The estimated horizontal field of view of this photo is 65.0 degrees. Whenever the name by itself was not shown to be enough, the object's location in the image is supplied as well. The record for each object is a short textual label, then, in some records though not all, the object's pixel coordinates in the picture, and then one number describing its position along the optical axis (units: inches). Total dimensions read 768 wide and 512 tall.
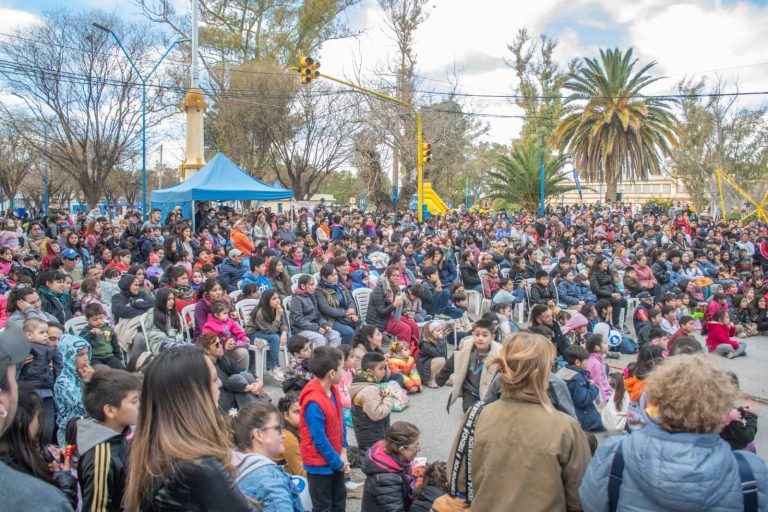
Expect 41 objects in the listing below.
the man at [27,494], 59.1
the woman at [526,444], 95.4
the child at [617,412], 230.5
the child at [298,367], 211.5
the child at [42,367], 202.1
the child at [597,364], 264.7
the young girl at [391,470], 159.0
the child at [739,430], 140.4
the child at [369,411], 210.1
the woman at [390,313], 340.2
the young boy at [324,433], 155.9
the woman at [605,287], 454.6
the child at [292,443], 177.2
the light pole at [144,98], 903.1
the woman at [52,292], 291.6
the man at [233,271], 417.4
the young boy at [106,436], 103.2
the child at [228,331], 265.7
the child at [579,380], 239.5
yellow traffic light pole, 629.2
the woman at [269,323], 307.3
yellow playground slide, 1007.0
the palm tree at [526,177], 1130.0
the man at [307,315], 318.0
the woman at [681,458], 81.8
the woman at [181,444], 78.3
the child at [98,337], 247.8
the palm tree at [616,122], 1189.7
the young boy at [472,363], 204.5
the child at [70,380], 197.5
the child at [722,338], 379.2
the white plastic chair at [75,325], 267.9
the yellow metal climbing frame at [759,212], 1038.5
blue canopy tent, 615.5
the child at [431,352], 320.8
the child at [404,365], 302.4
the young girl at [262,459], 104.0
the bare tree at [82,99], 868.6
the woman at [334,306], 334.0
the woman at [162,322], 285.6
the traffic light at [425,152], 781.3
